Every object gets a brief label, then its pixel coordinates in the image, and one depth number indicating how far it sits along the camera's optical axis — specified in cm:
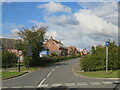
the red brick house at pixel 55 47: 8904
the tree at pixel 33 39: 3067
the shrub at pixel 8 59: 3306
